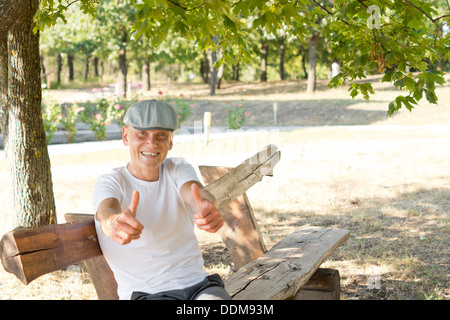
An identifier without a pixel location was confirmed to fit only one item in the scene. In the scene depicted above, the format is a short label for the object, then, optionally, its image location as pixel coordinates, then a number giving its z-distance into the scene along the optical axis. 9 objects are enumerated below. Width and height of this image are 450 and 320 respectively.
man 2.46
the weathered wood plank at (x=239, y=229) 4.07
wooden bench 2.19
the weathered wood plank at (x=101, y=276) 3.02
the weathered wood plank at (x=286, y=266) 2.89
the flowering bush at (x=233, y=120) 16.02
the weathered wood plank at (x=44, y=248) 2.14
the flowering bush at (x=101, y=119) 14.83
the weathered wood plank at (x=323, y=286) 3.70
